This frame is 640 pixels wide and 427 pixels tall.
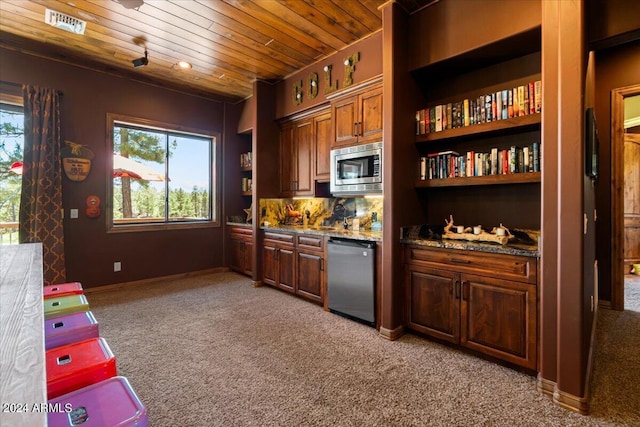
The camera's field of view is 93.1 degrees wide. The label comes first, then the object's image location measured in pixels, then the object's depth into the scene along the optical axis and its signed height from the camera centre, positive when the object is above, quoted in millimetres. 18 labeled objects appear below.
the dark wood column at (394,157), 2691 +482
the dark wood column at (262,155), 4426 +839
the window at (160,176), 4355 +551
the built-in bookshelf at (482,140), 2361 +645
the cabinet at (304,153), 3977 +809
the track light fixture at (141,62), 3613 +1796
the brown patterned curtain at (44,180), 3492 +375
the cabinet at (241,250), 4770 -640
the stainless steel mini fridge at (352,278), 2920 -693
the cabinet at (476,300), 2096 -699
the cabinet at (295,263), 3531 -675
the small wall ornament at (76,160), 3793 +653
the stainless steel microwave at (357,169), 3072 +444
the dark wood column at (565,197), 1770 +77
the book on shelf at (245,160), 5402 +915
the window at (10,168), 3529 +522
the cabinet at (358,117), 3090 +1008
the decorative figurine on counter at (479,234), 2357 -202
